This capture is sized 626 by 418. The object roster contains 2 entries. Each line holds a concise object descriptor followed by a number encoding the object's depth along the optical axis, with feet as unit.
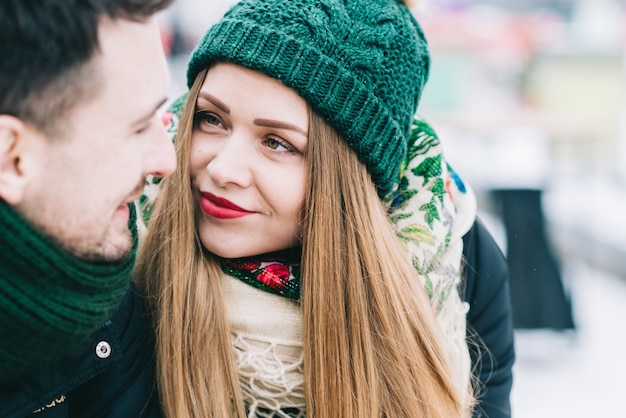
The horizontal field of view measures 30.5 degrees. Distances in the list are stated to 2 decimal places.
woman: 2.91
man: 2.32
